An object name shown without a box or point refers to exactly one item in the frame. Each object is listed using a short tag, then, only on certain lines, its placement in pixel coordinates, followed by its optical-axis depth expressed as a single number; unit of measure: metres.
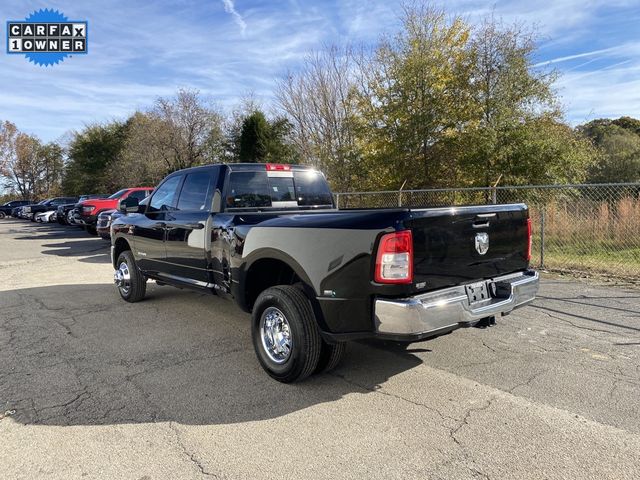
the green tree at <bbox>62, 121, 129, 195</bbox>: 44.50
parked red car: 17.92
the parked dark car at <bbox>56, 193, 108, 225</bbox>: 25.94
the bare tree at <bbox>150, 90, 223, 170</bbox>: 33.50
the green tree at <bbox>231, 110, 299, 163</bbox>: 25.79
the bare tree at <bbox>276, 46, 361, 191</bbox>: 18.23
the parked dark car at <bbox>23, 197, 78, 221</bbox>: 34.29
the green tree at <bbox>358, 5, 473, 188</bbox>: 14.34
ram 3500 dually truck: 3.11
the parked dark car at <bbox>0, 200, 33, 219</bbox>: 45.41
